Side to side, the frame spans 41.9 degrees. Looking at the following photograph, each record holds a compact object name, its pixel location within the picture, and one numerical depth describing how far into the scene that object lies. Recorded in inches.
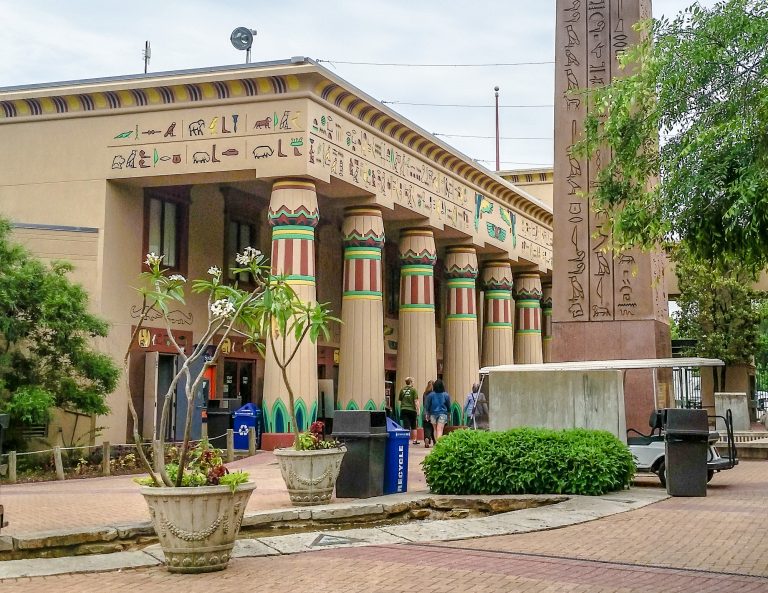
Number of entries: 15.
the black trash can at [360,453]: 506.0
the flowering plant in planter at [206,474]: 331.0
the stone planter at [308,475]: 476.4
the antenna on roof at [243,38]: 1058.1
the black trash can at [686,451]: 530.0
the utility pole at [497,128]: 2321.6
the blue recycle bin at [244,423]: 892.6
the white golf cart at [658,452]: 577.9
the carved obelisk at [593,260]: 649.0
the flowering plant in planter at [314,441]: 493.0
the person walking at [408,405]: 979.3
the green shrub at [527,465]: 502.9
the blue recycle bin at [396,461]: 521.7
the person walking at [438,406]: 939.3
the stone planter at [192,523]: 319.3
